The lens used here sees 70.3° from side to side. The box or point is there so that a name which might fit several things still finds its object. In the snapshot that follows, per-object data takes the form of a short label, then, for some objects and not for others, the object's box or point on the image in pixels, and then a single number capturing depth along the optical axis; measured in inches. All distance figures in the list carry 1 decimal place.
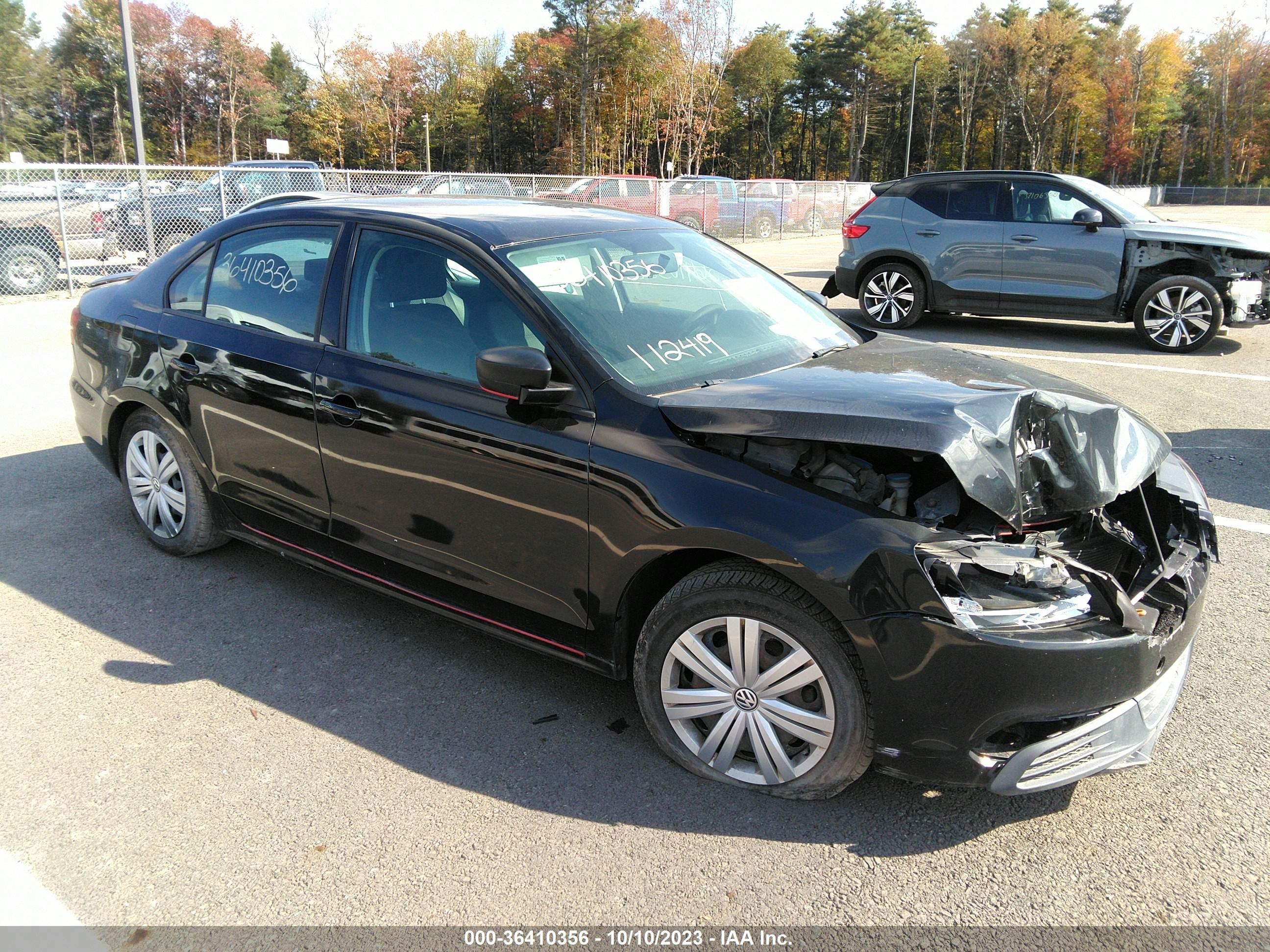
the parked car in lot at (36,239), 510.9
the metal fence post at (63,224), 521.7
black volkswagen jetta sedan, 94.8
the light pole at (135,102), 596.7
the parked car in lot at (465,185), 743.7
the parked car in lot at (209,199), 598.5
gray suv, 373.1
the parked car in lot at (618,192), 868.6
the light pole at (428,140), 2511.1
